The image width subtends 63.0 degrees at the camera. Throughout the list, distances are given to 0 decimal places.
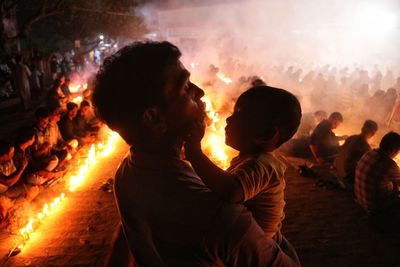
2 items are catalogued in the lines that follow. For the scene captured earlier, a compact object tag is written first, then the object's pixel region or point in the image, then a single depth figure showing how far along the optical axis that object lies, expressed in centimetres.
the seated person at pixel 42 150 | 647
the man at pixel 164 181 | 107
